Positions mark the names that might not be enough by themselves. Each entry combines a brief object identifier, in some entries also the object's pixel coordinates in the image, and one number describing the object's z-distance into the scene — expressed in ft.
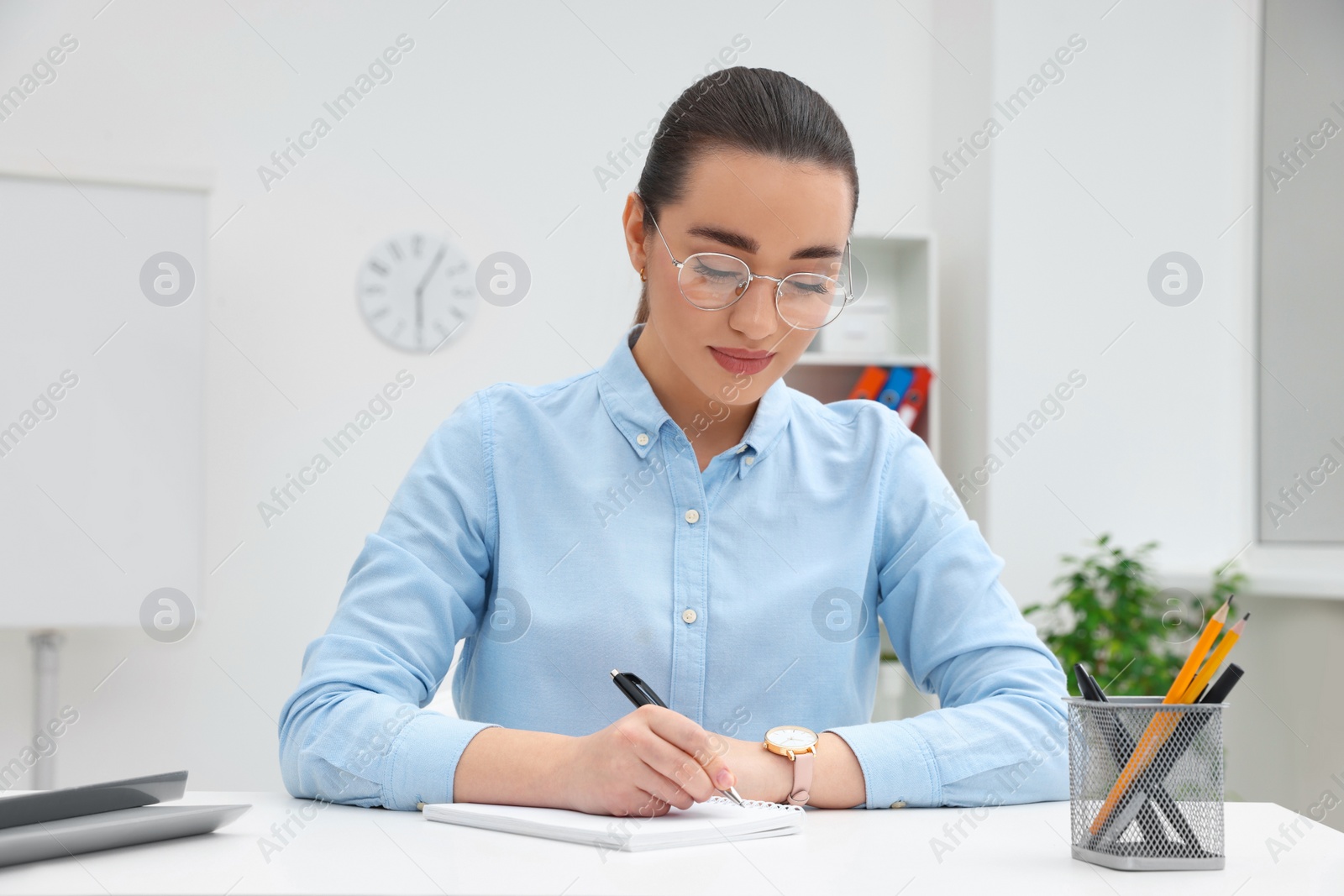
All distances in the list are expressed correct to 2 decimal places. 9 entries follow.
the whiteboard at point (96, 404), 9.16
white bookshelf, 11.19
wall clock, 10.94
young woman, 3.60
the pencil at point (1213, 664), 2.64
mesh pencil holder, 2.63
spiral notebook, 2.78
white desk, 2.44
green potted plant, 9.96
